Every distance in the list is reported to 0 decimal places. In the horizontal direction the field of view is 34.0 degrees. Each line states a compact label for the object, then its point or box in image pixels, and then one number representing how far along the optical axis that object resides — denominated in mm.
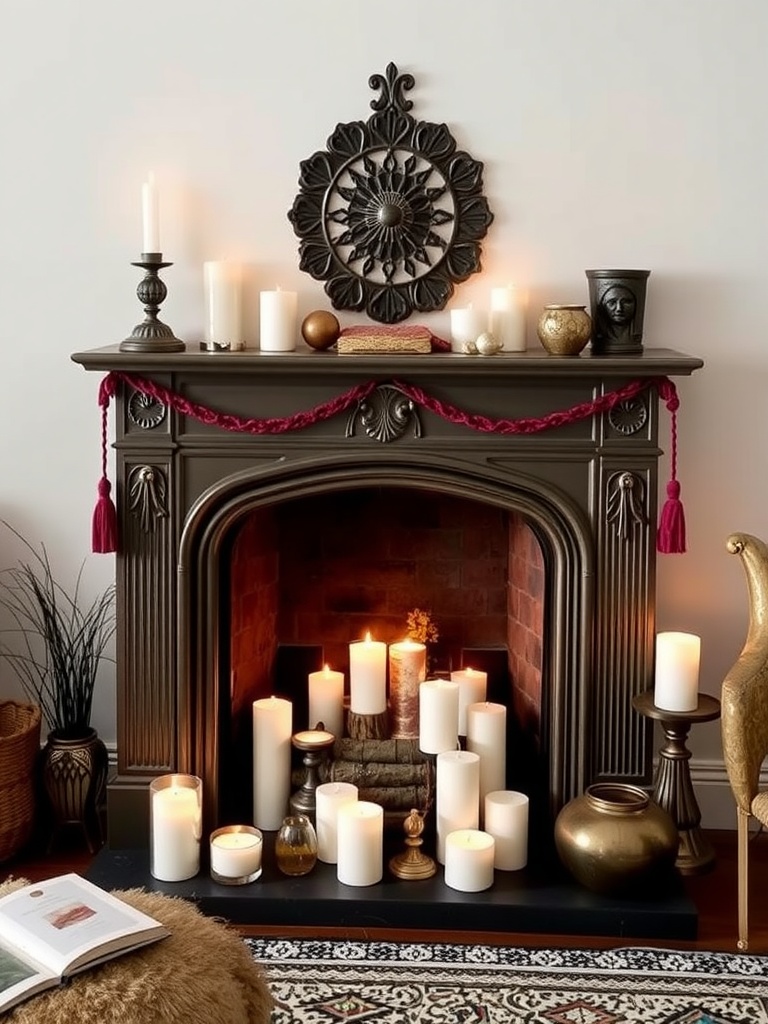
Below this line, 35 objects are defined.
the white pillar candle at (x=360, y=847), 2912
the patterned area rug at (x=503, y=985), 2496
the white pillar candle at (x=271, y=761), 3191
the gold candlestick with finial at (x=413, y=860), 2975
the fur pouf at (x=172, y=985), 1780
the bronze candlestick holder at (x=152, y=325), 3025
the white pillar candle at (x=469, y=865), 2895
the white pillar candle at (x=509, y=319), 3158
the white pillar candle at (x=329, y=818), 3039
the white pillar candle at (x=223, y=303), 3145
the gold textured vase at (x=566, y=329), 2996
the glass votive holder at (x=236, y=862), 2926
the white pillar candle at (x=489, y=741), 3199
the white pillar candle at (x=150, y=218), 3049
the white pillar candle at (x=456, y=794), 3023
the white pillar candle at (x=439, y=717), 3145
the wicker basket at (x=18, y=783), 3150
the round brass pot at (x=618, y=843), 2834
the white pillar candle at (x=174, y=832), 2938
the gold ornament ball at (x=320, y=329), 3086
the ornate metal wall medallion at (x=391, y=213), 3201
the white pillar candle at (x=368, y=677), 3311
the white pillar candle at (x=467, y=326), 3100
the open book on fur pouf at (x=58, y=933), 1824
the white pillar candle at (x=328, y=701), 3375
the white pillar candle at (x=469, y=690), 3400
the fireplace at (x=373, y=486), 3021
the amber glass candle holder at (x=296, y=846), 2953
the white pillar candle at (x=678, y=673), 2979
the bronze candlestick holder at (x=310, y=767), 3189
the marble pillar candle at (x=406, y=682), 3383
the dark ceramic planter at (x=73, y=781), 3258
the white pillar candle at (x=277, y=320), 3109
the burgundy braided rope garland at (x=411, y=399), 2998
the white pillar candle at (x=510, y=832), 3012
